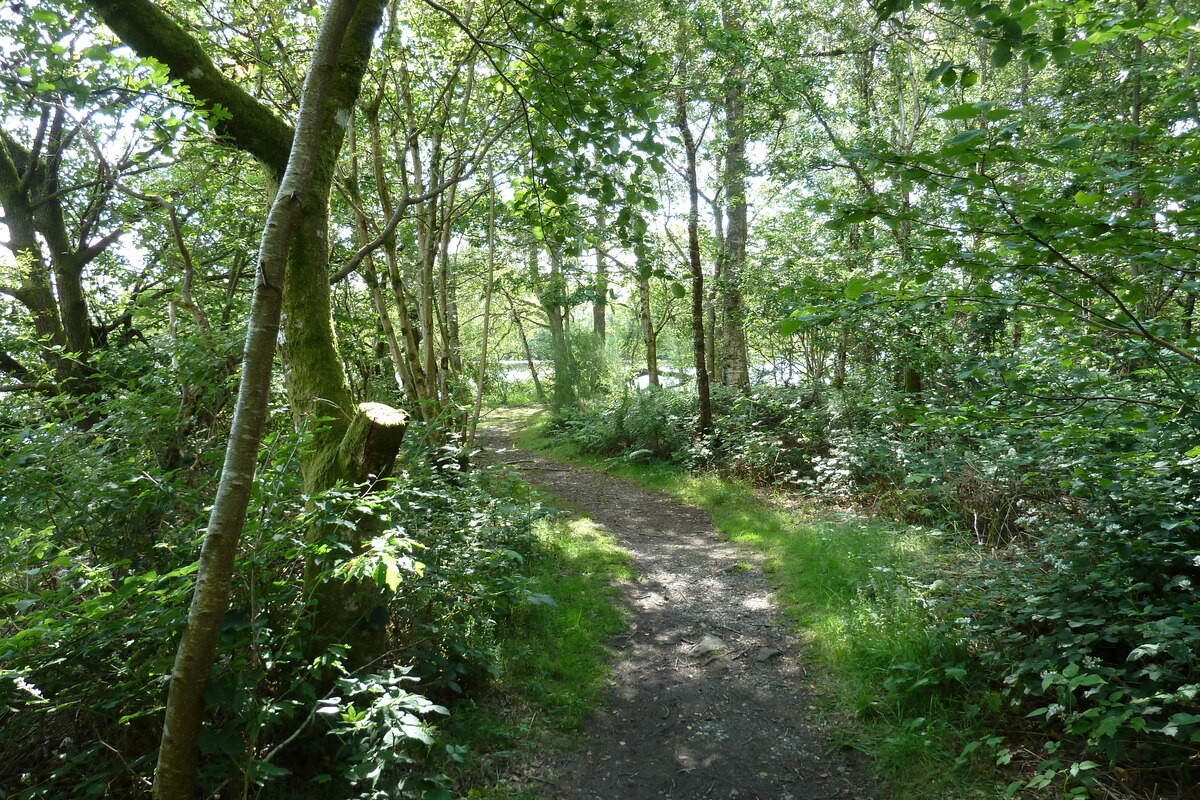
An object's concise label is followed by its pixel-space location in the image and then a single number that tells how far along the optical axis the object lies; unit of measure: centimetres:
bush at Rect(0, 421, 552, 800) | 224
